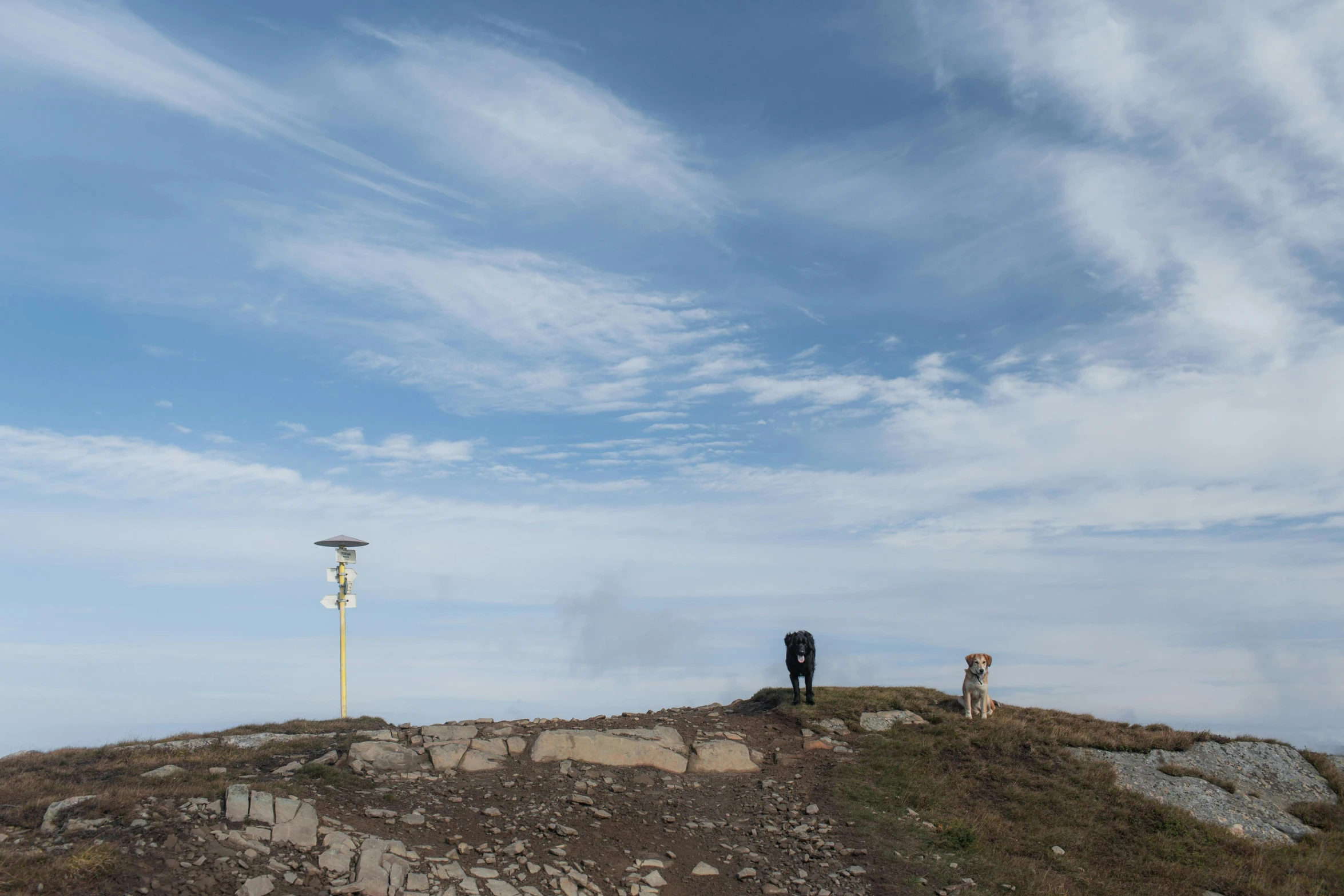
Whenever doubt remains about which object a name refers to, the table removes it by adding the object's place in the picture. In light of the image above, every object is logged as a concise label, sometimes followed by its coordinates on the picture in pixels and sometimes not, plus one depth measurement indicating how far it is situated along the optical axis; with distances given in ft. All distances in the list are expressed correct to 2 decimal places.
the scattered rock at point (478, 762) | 60.29
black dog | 75.66
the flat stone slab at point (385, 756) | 58.80
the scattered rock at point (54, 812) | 43.73
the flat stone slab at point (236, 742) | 69.72
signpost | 92.12
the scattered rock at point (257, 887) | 39.50
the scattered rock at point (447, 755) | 59.98
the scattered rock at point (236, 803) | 45.57
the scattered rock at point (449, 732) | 64.23
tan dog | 74.64
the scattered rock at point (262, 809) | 45.73
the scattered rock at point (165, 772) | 54.49
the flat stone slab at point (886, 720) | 73.92
